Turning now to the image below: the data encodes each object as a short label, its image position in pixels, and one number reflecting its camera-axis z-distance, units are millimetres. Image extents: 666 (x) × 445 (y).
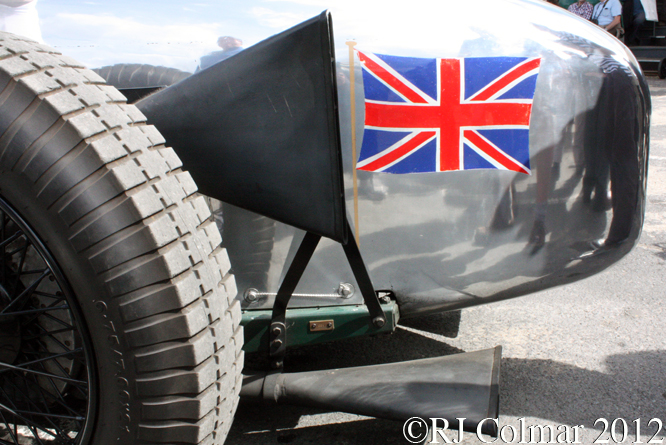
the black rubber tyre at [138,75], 1814
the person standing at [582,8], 9703
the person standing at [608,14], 9820
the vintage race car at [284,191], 1282
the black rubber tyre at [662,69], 11398
